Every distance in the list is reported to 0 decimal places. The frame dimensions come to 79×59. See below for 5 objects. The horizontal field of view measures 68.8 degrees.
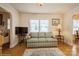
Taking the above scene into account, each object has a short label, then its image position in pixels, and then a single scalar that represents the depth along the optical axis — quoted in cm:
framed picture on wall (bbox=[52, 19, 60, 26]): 180
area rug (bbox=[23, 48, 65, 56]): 164
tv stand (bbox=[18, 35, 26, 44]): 182
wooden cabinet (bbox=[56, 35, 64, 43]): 179
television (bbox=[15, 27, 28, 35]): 187
